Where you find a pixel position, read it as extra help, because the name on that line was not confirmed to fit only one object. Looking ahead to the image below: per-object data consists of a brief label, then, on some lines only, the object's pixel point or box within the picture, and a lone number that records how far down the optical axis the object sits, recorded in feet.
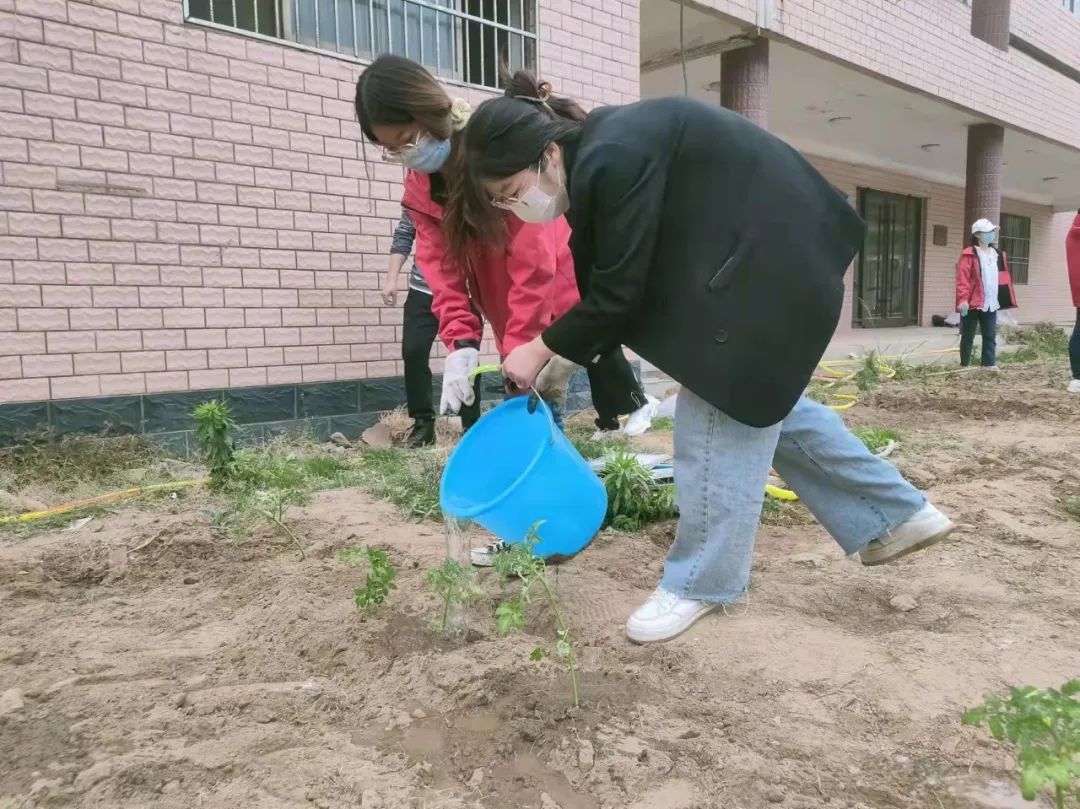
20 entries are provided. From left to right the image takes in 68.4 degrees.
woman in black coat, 5.38
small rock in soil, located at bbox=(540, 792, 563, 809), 4.33
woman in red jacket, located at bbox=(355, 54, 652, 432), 7.07
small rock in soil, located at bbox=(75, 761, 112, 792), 4.37
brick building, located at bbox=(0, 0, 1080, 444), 11.60
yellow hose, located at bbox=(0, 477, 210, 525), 9.56
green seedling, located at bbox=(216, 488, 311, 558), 8.85
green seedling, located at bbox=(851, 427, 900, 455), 12.26
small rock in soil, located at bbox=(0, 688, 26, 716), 5.18
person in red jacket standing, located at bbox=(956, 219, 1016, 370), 24.13
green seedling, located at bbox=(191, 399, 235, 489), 10.34
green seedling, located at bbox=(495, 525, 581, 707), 5.26
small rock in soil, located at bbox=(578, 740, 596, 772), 4.65
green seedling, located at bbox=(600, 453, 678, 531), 9.35
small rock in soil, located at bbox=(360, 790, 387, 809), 4.29
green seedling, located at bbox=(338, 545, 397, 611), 6.23
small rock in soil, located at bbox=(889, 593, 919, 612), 6.64
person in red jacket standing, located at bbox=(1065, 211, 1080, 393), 18.21
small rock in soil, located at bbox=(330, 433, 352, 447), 14.34
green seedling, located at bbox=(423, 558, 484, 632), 5.89
